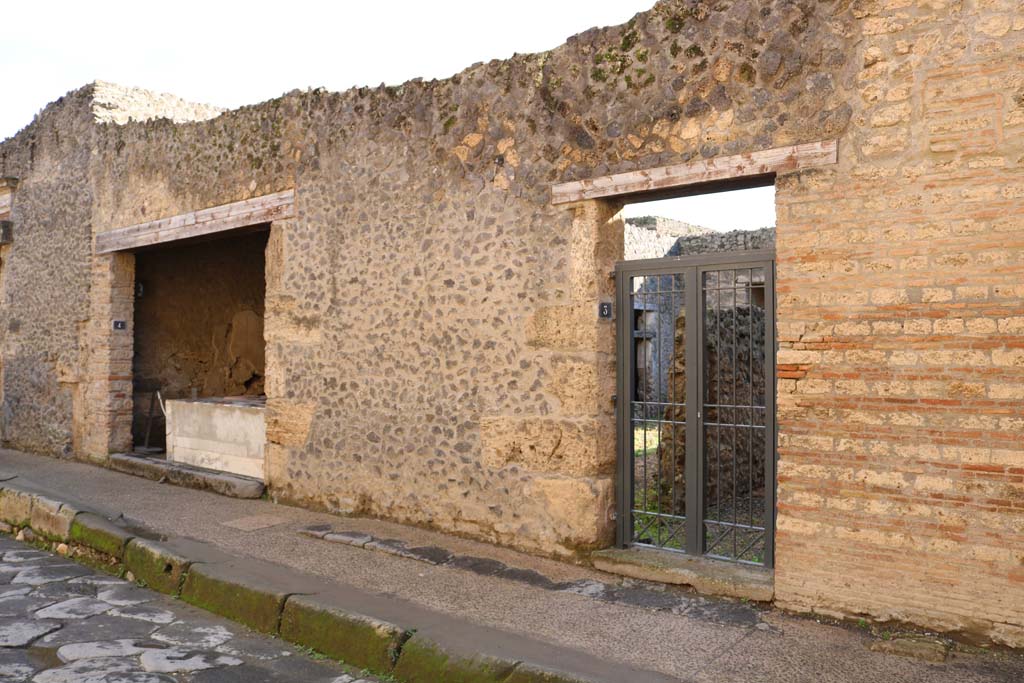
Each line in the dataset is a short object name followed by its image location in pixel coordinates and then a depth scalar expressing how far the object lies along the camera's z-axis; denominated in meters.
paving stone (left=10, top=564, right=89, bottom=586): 5.35
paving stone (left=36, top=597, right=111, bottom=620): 4.61
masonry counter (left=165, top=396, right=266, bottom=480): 7.65
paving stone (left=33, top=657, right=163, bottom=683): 3.63
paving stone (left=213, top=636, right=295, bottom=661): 4.02
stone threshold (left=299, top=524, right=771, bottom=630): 4.27
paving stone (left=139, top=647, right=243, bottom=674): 3.79
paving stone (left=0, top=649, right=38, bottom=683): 3.65
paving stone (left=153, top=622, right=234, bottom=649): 4.16
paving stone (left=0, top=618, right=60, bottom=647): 4.13
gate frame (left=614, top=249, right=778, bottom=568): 4.59
